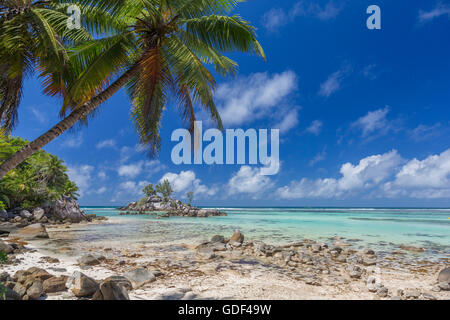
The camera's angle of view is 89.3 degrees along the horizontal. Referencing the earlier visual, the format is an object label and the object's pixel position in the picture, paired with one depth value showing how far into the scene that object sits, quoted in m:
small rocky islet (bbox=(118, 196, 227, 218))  32.93
